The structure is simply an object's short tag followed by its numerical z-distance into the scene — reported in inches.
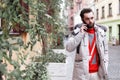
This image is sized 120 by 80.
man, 141.1
